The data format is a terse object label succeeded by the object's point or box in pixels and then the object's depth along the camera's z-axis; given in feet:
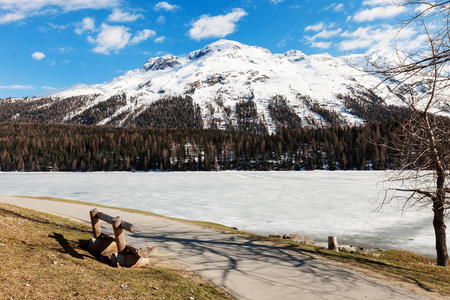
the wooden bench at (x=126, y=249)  27.82
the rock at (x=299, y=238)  53.49
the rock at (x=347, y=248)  48.68
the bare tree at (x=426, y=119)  15.23
